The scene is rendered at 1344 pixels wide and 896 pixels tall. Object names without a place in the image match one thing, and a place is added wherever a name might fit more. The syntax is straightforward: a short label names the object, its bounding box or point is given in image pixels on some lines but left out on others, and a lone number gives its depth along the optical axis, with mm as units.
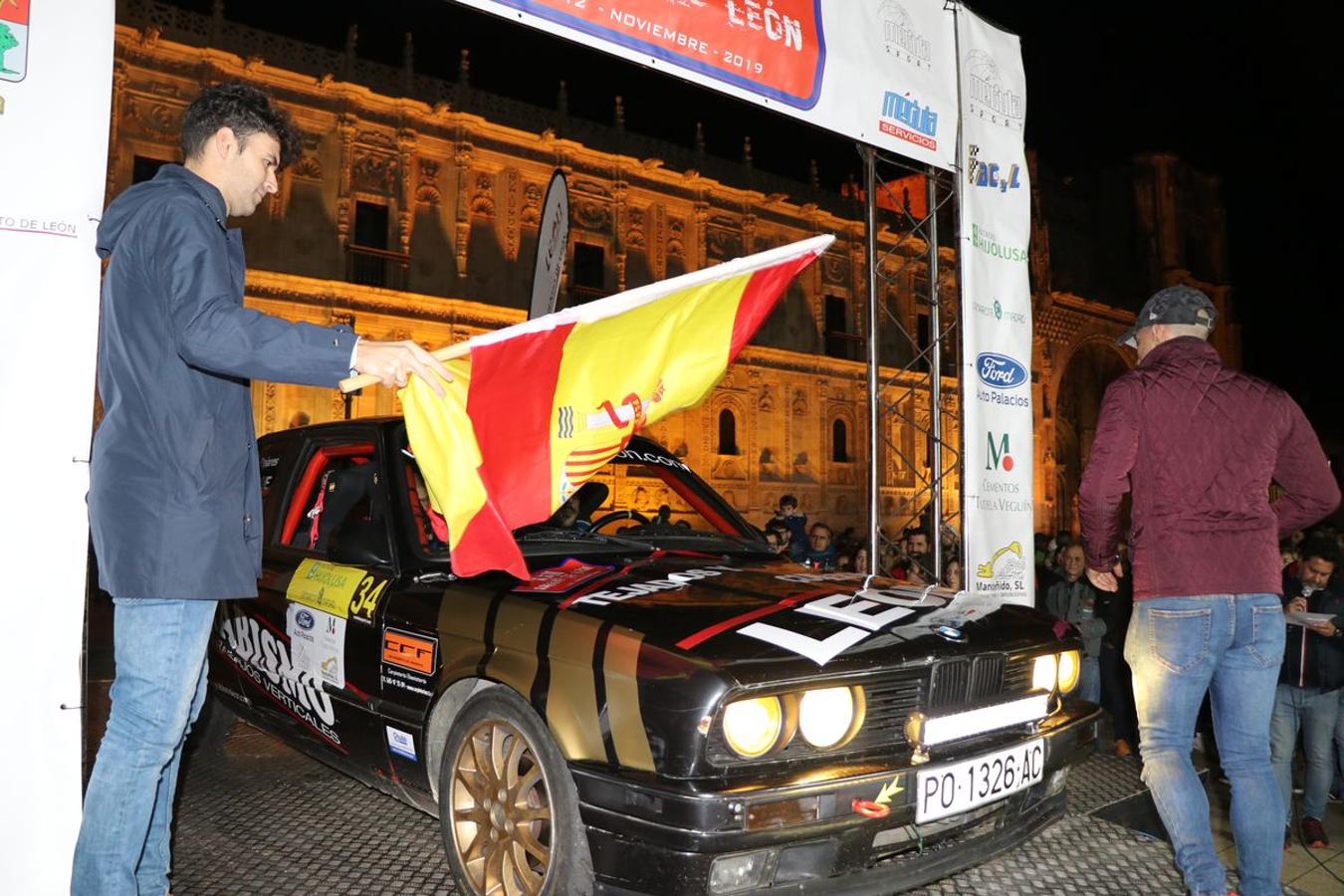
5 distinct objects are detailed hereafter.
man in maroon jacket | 2906
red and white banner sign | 4398
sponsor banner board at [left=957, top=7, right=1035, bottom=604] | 5859
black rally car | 2283
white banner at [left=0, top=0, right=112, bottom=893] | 2449
